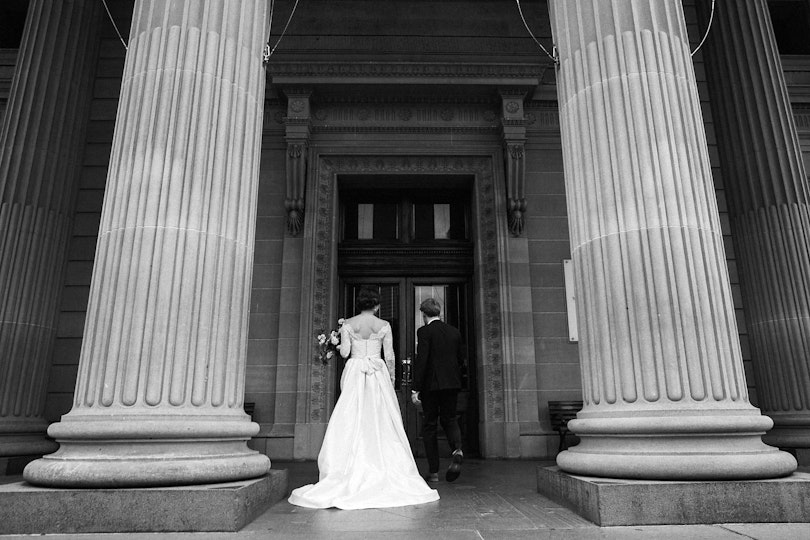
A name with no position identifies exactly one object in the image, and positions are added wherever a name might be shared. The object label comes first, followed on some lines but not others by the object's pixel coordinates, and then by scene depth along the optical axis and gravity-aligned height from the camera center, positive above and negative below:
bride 5.04 -0.46
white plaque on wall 9.98 +1.61
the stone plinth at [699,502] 3.84 -0.76
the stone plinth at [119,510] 3.73 -0.76
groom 6.50 +0.14
